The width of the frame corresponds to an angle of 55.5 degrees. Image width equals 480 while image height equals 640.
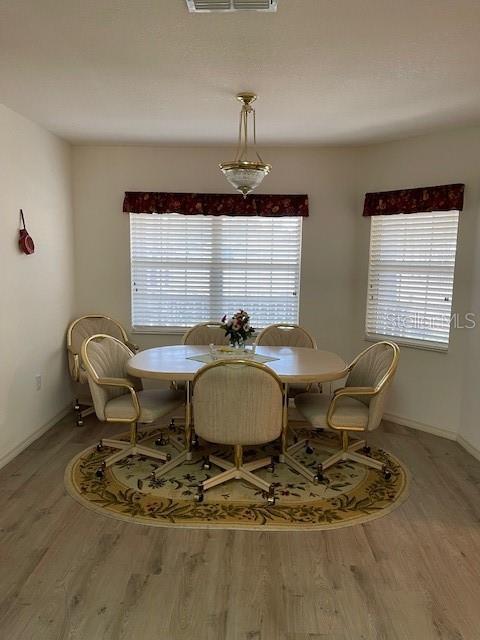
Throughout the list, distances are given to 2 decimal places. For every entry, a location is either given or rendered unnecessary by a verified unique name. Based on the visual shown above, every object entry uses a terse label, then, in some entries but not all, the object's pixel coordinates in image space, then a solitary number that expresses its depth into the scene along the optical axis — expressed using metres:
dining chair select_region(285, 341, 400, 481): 3.02
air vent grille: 1.82
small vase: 3.39
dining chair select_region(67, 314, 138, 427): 4.17
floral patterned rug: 2.63
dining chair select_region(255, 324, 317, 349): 4.06
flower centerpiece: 3.29
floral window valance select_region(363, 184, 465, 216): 3.71
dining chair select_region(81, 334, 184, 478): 3.09
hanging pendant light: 2.92
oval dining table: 2.94
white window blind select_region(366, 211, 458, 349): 3.90
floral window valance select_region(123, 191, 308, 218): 4.43
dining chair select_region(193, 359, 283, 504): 2.62
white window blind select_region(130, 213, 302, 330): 4.57
